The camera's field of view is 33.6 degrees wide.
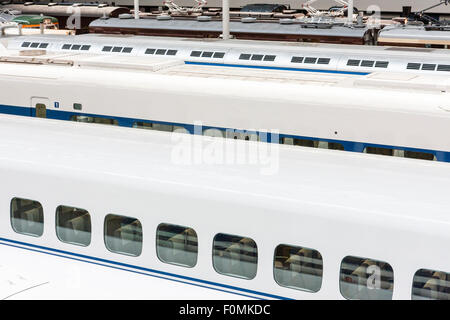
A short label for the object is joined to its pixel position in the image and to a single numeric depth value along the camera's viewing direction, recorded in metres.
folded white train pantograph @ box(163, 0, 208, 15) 22.81
